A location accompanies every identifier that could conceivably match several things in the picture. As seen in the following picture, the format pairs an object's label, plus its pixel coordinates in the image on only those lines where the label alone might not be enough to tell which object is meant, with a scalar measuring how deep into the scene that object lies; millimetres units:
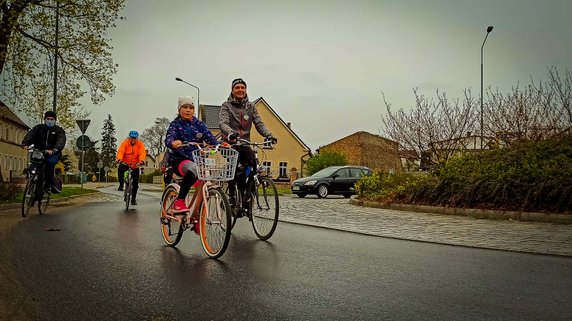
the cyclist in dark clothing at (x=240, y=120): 7988
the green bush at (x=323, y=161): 44812
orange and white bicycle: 5984
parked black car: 25125
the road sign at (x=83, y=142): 24219
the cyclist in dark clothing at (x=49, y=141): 11359
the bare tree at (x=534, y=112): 18312
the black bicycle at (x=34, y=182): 11031
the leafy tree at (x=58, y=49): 19438
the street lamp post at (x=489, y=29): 27186
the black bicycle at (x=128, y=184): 14039
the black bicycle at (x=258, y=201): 7836
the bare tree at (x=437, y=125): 19958
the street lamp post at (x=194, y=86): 46344
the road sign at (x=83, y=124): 24042
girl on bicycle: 6746
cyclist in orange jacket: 14300
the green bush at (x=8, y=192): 14445
